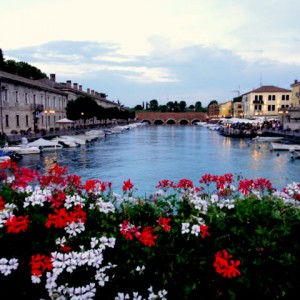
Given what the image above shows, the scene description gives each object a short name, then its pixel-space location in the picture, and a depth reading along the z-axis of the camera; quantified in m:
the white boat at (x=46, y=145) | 35.11
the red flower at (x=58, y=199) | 3.89
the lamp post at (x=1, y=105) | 41.53
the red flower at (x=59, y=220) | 3.46
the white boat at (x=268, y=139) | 46.57
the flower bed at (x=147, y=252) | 3.24
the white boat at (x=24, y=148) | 31.51
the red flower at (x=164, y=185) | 4.99
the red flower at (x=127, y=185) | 4.66
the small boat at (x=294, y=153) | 30.33
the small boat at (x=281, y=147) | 35.05
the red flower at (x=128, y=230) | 3.43
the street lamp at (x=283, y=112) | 61.88
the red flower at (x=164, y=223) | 3.52
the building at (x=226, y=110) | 145.38
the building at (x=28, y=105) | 43.03
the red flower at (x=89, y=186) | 4.42
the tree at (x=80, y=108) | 64.19
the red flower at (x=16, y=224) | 3.37
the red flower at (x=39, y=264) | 3.20
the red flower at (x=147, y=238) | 3.26
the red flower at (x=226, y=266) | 2.96
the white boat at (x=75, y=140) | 43.25
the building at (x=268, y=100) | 91.69
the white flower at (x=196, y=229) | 3.45
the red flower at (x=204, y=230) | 3.38
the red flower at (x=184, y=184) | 4.79
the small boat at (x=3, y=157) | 25.06
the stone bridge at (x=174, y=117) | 154.62
